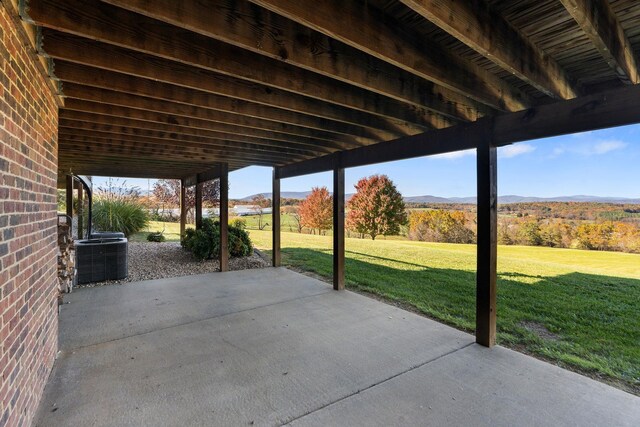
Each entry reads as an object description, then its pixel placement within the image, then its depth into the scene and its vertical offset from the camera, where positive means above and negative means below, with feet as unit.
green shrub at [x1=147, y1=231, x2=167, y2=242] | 33.99 -3.22
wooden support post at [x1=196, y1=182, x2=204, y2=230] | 28.02 +0.55
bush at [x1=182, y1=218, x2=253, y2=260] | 24.34 -2.71
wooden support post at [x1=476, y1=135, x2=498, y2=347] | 9.87 -0.99
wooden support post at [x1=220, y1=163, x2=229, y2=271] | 21.12 -0.48
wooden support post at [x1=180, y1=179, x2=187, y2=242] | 33.14 -0.17
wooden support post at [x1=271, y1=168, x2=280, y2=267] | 22.65 -1.28
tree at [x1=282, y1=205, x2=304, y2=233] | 57.64 -0.71
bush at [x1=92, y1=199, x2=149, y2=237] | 33.06 -0.66
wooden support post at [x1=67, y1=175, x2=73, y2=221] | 22.43 +1.31
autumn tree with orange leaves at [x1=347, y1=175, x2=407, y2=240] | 43.73 +0.56
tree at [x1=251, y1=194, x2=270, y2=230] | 60.86 +1.32
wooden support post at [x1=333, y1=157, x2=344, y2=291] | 16.66 -1.02
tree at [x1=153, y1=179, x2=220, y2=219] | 52.03 +3.17
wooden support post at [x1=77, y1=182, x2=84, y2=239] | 26.40 +0.09
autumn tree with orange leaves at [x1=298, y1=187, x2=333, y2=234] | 51.80 +0.11
